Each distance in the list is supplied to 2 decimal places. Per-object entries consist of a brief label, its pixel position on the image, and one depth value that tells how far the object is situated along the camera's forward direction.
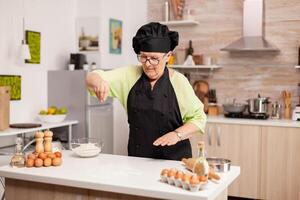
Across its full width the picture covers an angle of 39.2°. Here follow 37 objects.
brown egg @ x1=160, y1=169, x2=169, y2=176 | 1.98
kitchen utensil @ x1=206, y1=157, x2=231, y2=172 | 2.21
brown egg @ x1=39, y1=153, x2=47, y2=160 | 2.34
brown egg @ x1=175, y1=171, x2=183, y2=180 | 1.90
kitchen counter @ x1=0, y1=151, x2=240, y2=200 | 1.87
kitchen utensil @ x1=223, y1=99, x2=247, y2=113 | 4.66
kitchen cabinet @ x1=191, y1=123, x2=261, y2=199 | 4.41
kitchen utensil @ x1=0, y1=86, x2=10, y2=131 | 3.86
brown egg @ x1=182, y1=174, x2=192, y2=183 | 1.85
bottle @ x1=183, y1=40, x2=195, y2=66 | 5.08
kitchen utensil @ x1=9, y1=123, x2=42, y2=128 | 4.09
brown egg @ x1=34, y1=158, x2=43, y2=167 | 2.31
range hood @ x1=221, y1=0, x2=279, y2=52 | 4.66
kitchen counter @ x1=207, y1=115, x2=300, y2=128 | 4.25
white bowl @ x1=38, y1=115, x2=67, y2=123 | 4.43
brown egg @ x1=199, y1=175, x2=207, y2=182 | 1.87
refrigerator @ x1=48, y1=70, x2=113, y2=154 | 4.64
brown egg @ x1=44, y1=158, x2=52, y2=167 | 2.32
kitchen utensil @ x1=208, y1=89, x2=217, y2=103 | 5.08
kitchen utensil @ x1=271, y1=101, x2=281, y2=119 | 4.71
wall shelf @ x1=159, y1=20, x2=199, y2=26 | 5.11
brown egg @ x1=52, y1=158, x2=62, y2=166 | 2.33
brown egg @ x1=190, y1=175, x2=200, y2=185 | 1.82
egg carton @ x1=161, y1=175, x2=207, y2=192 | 1.83
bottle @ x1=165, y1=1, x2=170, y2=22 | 5.24
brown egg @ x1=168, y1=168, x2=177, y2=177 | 1.94
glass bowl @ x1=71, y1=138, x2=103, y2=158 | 2.52
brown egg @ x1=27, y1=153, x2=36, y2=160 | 2.35
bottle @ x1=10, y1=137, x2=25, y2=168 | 2.33
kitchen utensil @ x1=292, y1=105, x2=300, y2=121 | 4.45
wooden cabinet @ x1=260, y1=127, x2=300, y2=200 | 4.24
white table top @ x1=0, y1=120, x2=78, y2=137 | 3.79
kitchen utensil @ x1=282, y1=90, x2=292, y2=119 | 4.68
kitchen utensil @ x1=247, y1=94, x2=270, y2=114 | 4.56
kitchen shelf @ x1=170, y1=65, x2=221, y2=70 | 4.98
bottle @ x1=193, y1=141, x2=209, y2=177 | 1.97
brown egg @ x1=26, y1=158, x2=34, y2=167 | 2.32
